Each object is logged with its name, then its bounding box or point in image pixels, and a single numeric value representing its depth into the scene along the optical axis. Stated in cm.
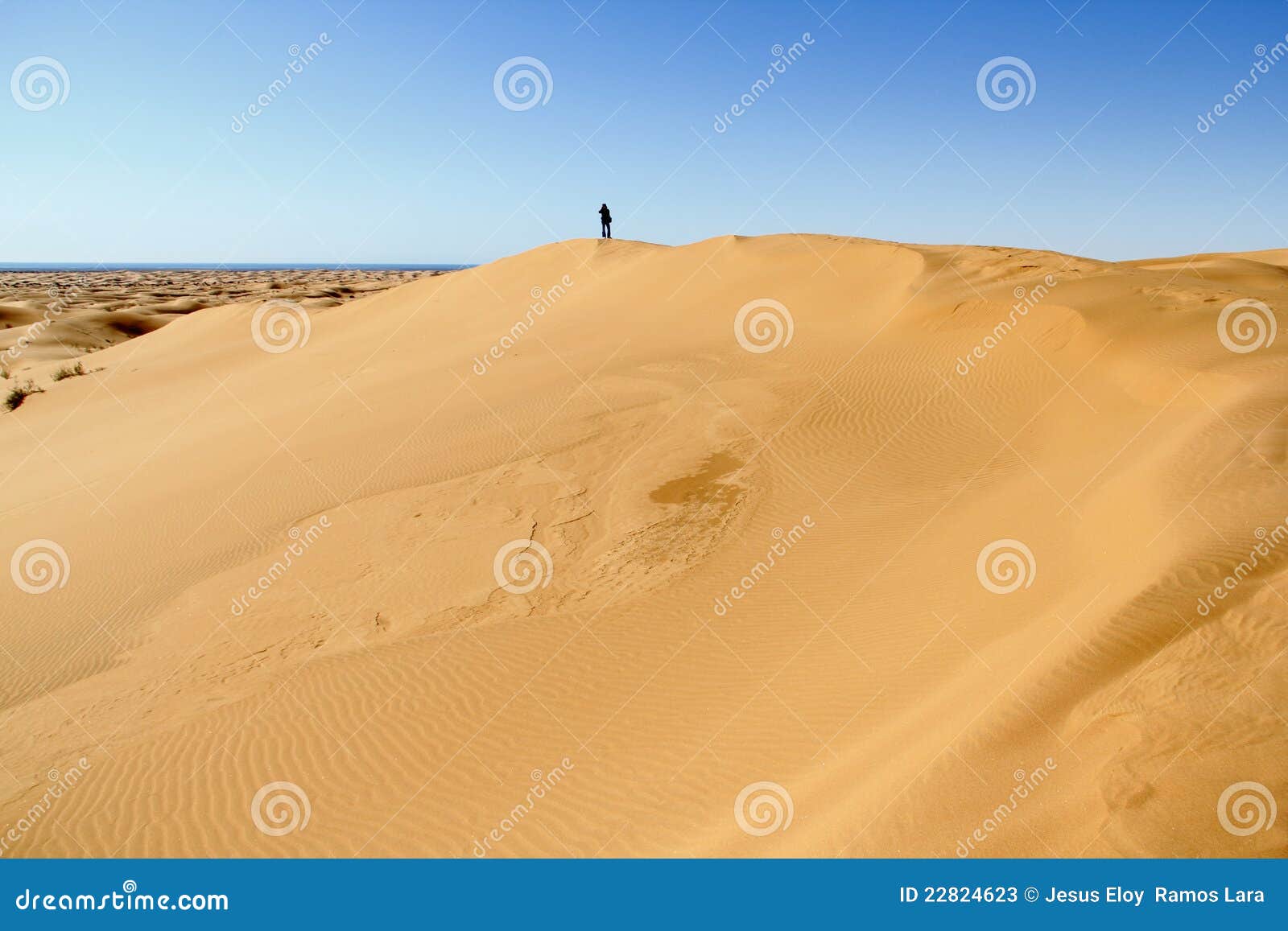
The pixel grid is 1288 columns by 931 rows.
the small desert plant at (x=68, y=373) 2010
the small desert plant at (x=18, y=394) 1856
